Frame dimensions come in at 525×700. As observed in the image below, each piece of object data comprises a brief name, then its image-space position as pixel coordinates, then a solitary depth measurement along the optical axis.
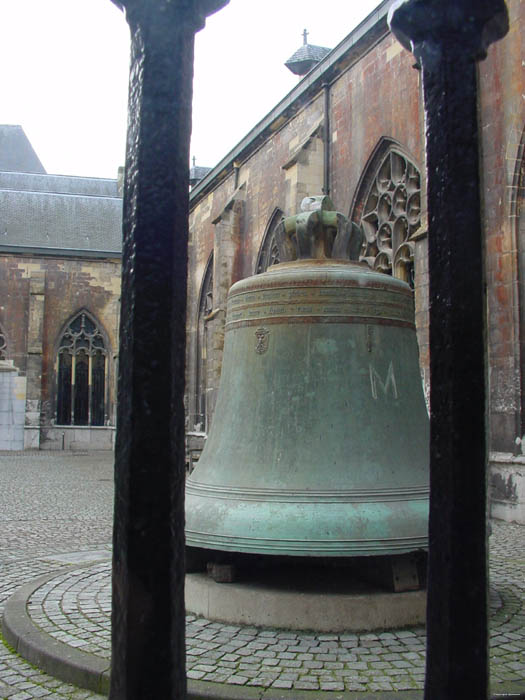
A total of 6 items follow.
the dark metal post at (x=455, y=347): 1.45
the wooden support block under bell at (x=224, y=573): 3.28
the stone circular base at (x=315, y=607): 3.09
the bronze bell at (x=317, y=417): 3.06
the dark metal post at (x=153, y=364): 1.35
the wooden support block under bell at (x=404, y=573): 3.15
